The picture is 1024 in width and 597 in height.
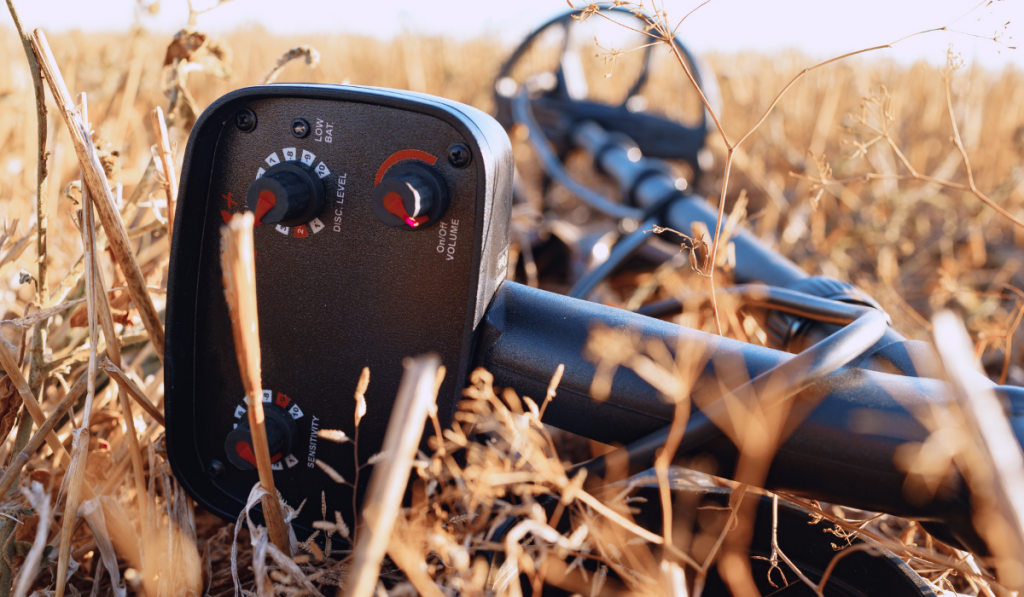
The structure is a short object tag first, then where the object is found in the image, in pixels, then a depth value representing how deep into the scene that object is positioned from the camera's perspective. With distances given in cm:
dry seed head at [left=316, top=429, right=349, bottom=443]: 24
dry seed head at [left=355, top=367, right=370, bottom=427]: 24
